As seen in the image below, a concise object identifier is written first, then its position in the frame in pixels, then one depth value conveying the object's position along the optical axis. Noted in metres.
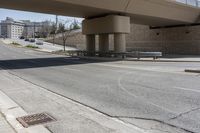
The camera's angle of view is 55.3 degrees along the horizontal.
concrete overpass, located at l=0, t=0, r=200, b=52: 19.43
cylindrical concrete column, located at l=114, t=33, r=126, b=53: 24.22
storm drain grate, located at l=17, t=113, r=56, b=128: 4.81
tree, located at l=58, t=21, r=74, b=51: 58.56
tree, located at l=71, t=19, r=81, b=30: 78.29
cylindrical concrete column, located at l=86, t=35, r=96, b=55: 27.87
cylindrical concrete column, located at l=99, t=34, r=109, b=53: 26.38
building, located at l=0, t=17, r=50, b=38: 108.13
